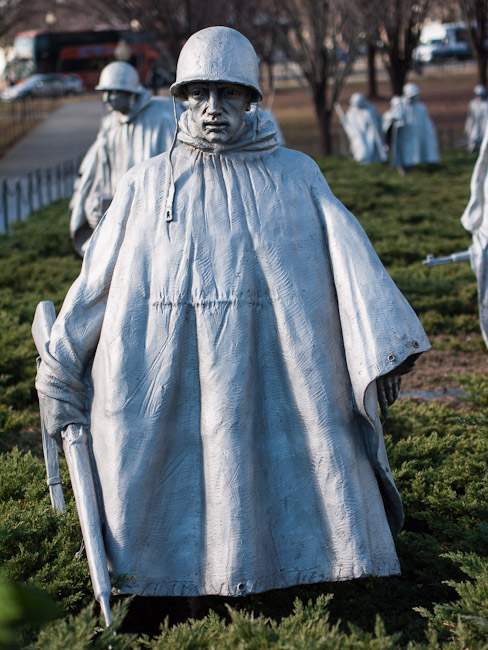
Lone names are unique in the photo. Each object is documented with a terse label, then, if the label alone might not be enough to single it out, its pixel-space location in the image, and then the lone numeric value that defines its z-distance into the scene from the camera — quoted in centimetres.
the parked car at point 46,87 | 4809
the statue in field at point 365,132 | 2552
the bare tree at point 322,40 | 2305
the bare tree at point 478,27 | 2948
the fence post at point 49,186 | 1974
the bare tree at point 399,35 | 2878
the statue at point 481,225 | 791
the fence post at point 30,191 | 1808
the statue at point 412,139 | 2350
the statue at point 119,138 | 932
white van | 5703
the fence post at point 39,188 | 1917
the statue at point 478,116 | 2742
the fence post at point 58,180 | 2081
